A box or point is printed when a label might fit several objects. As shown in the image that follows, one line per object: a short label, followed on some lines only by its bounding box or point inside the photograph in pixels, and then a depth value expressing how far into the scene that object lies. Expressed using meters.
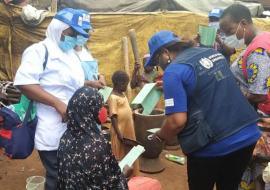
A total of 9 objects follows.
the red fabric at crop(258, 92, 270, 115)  3.71
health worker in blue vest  2.47
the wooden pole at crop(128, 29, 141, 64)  6.95
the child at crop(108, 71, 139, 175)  4.39
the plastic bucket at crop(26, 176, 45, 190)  3.87
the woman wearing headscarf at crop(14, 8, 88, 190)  2.71
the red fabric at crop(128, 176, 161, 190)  3.10
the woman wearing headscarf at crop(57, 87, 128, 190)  2.29
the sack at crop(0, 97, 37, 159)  2.83
